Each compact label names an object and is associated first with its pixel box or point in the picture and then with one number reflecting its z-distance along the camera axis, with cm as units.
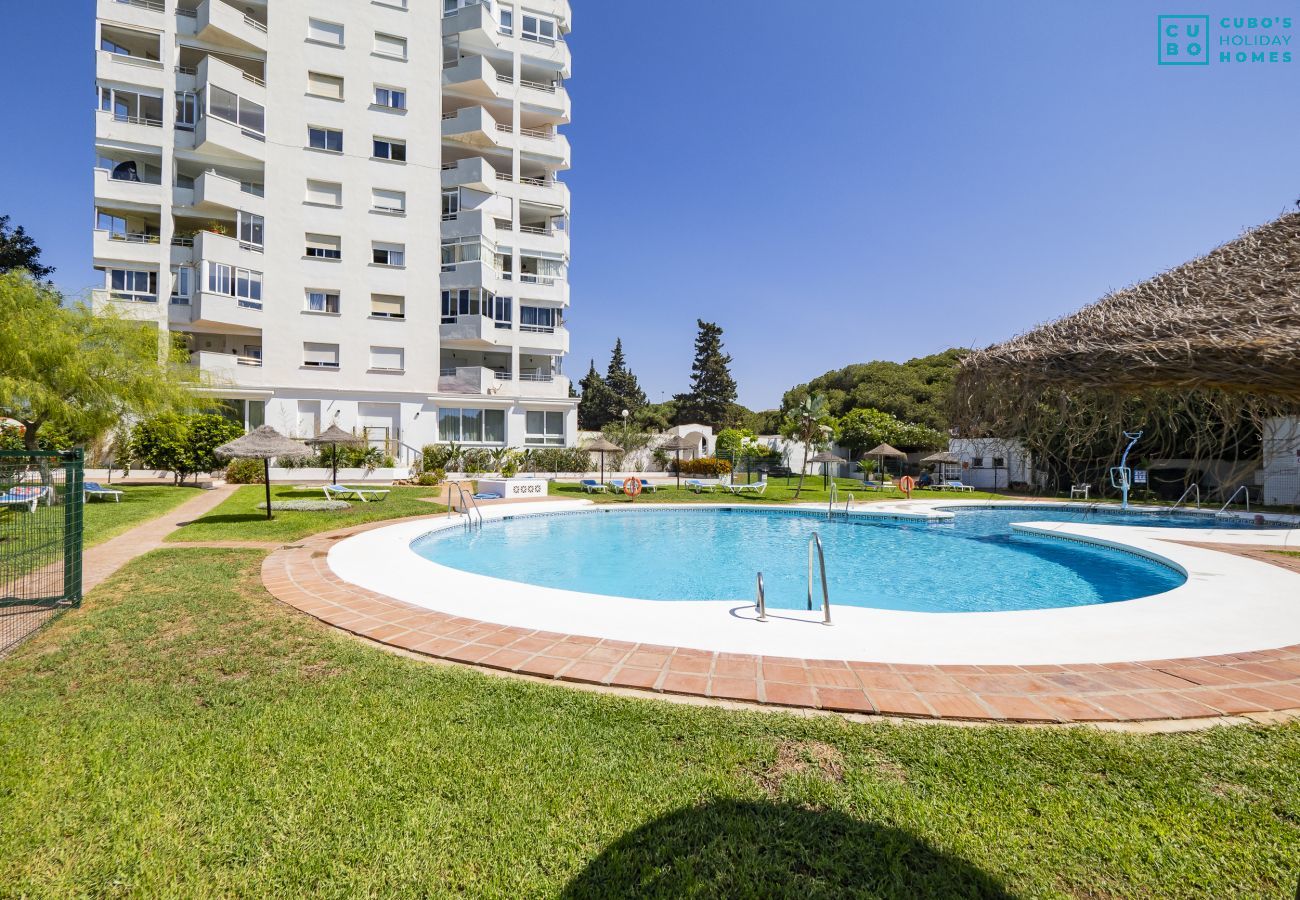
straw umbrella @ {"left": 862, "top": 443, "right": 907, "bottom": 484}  2977
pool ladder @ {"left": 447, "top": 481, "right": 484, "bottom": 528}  1392
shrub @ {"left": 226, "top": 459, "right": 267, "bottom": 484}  2134
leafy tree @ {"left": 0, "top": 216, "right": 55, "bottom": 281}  3153
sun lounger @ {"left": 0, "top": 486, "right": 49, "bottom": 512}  1052
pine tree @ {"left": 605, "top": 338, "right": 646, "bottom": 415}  6494
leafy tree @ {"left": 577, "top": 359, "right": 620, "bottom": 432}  6191
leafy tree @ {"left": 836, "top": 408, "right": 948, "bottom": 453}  3622
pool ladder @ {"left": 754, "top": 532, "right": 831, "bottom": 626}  537
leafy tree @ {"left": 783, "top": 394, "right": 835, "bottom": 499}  2490
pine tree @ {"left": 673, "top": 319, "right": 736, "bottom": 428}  6153
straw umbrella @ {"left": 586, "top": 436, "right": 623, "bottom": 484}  2409
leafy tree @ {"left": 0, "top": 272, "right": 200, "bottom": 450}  1445
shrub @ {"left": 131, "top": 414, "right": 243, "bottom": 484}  2008
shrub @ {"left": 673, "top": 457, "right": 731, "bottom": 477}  3042
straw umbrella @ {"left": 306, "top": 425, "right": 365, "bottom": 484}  1841
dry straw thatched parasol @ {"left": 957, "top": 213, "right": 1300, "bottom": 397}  234
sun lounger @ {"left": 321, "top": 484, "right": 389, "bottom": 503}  1678
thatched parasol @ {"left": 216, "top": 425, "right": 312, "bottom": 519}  1277
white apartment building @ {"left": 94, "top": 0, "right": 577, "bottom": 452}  2489
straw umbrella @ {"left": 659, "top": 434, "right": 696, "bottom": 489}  2641
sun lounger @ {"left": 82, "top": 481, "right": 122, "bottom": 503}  1561
